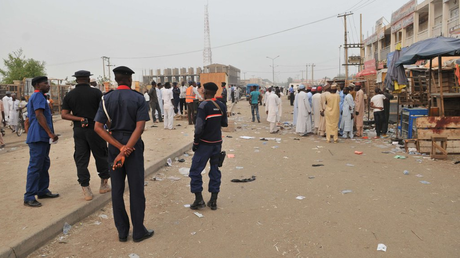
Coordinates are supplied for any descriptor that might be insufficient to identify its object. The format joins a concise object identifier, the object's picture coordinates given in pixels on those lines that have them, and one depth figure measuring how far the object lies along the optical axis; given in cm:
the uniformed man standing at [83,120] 441
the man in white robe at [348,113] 1113
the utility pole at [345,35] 3678
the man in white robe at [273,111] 1281
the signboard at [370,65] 3139
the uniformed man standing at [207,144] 450
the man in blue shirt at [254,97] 1580
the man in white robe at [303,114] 1191
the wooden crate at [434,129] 799
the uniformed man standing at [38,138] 430
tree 4706
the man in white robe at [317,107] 1209
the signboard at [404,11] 2753
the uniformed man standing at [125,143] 339
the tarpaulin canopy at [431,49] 808
